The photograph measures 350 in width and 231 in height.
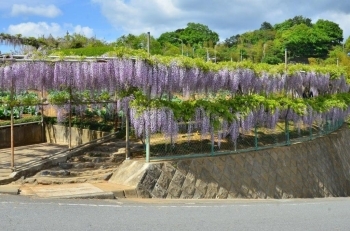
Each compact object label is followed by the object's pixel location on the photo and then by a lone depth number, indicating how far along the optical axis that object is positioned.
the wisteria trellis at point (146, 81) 11.12
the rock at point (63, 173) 10.95
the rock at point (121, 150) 12.40
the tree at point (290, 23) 76.38
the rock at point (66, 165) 11.53
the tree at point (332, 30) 67.19
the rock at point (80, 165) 11.59
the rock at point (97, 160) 11.95
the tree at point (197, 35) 68.64
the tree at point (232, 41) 72.34
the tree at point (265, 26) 87.80
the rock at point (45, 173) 10.96
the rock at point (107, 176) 10.95
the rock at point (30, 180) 10.45
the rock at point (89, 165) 11.64
